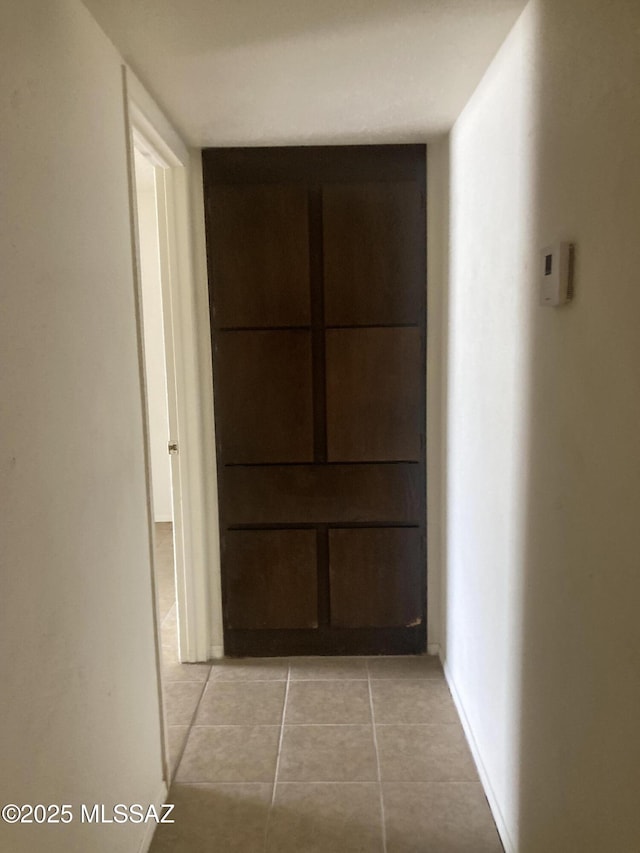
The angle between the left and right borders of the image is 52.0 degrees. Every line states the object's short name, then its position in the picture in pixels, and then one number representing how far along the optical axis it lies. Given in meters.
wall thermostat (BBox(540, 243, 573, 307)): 1.32
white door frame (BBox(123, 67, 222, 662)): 2.69
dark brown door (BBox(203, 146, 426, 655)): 2.74
